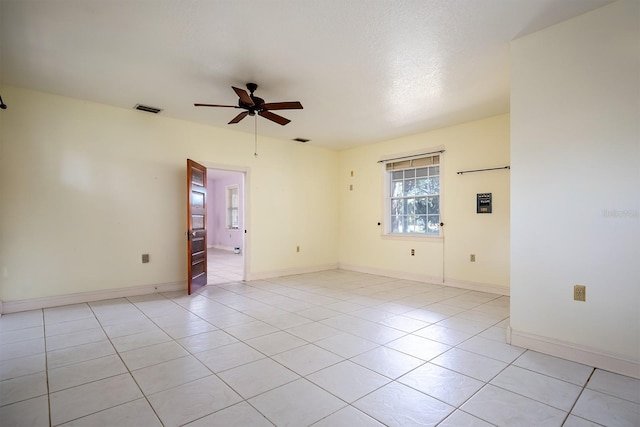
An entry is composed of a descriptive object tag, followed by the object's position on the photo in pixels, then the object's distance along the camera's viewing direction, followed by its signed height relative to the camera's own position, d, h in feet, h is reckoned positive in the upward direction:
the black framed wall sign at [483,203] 15.87 +0.45
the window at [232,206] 34.42 +0.93
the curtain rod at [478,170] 15.21 +2.13
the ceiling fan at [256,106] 10.90 +3.97
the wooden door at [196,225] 15.31 -0.52
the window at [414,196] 18.38 +1.00
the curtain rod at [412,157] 17.93 +3.42
